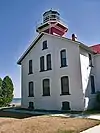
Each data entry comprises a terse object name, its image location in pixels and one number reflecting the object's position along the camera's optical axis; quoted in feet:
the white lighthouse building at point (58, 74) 39.68
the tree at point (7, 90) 61.88
